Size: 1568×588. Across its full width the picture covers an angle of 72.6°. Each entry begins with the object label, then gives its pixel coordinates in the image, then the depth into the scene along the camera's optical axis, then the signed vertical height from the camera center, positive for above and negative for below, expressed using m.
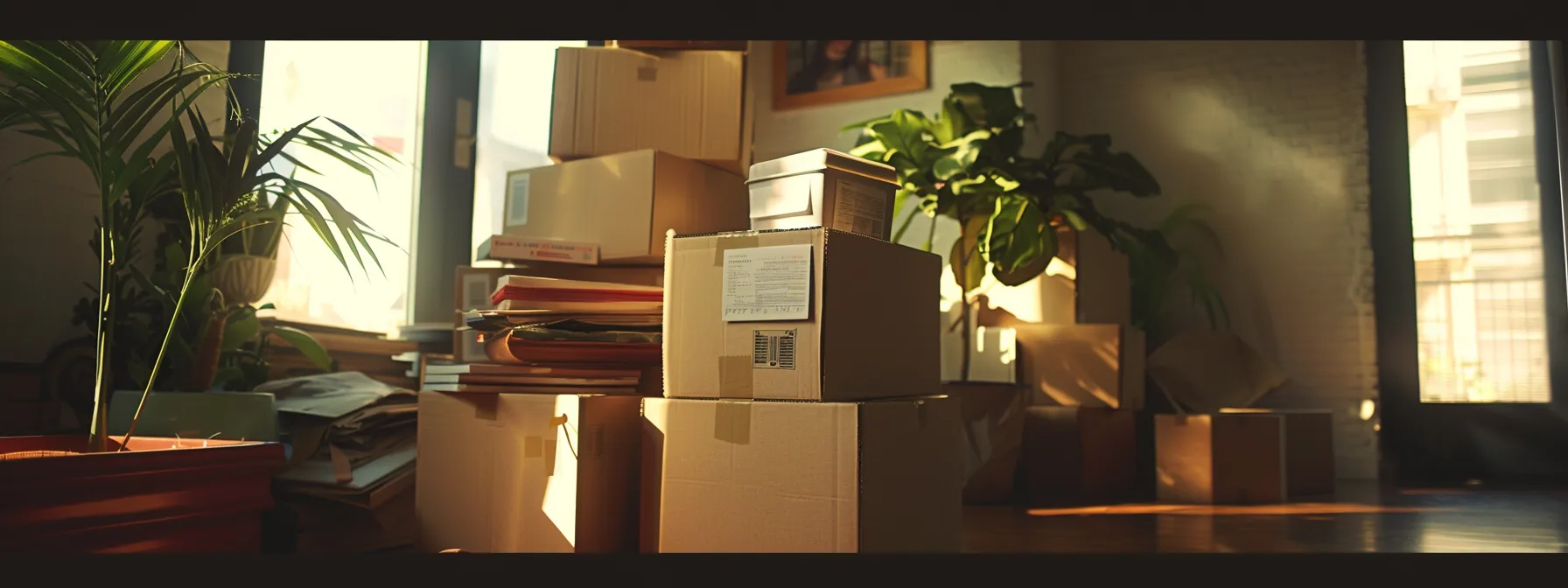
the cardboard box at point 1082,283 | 3.52 +0.27
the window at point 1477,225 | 4.06 +0.58
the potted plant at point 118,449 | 1.38 -0.16
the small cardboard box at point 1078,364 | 3.40 +0.00
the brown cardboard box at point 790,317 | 1.61 +0.07
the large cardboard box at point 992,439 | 3.25 -0.23
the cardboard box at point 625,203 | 2.12 +0.31
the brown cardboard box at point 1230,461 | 3.24 -0.28
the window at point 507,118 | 3.51 +0.79
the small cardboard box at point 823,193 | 1.78 +0.28
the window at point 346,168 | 2.90 +0.58
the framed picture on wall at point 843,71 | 4.31 +1.20
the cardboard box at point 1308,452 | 3.49 -0.27
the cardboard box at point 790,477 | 1.58 -0.18
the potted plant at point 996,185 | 3.27 +0.58
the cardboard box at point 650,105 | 2.30 +0.55
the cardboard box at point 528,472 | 1.78 -0.21
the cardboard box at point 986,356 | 3.44 +0.02
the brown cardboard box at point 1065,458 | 3.33 -0.29
